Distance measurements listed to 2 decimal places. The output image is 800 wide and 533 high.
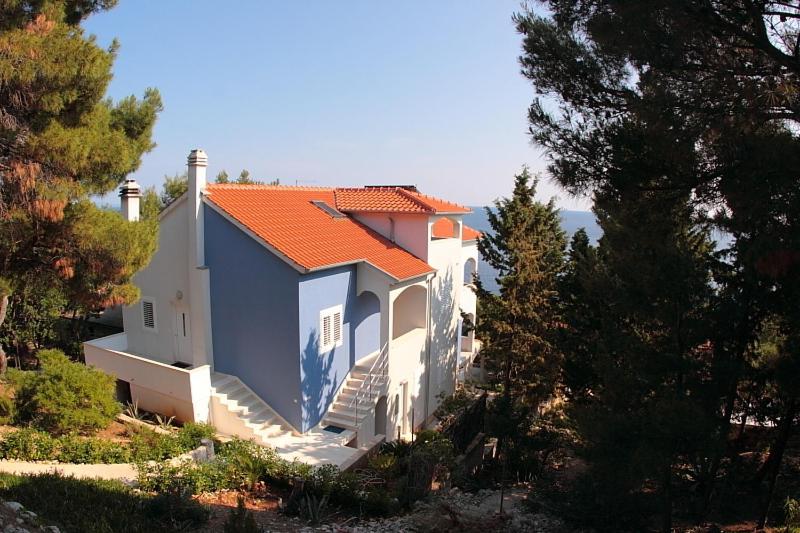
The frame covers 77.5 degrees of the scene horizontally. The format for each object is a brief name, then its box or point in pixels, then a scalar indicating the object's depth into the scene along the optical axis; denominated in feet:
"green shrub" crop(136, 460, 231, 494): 31.53
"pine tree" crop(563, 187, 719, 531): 28.25
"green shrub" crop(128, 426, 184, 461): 36.91
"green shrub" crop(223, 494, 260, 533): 22.13
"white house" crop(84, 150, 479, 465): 47.93
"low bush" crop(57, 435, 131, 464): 35.45
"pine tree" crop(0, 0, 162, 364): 29.58
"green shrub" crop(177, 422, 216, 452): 38.81
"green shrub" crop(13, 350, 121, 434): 38.96
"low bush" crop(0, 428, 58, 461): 34.45
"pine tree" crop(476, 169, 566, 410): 51.11
